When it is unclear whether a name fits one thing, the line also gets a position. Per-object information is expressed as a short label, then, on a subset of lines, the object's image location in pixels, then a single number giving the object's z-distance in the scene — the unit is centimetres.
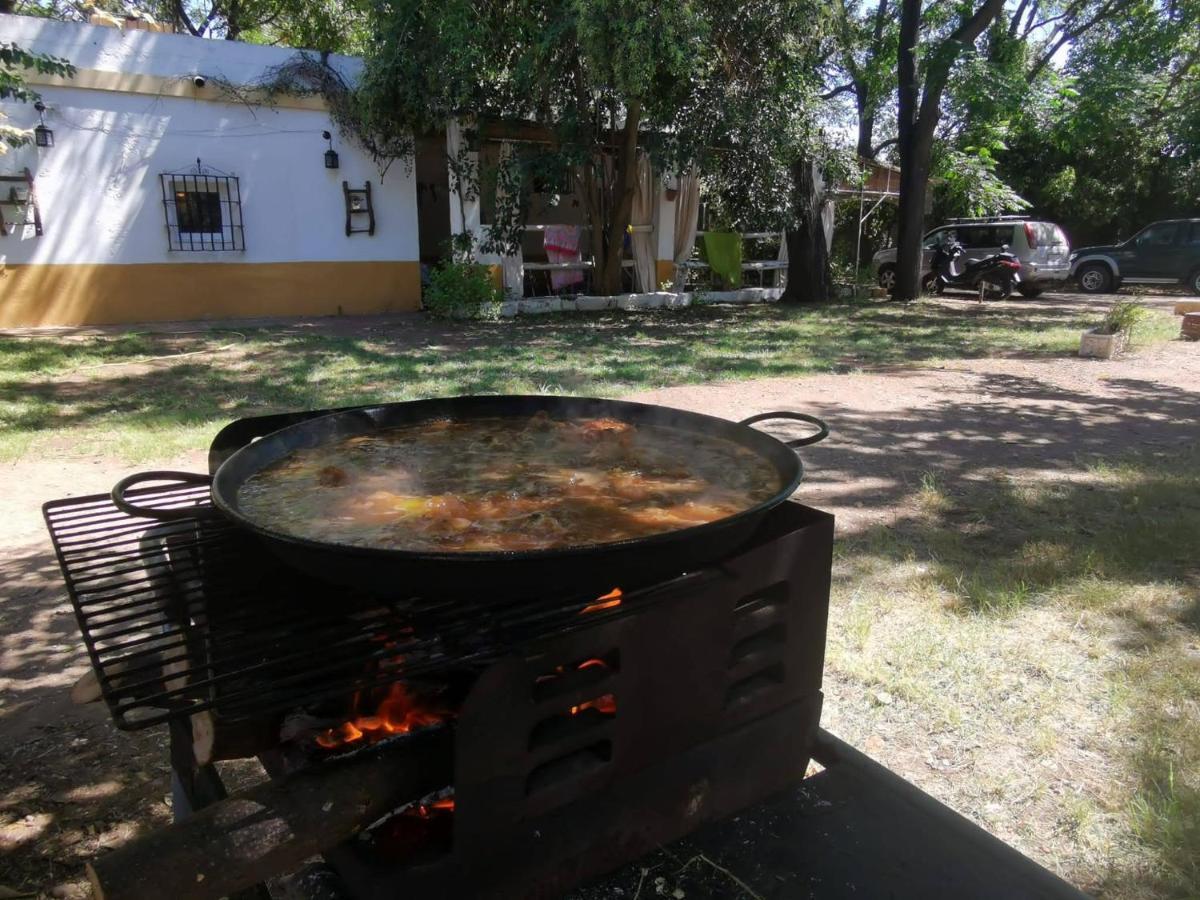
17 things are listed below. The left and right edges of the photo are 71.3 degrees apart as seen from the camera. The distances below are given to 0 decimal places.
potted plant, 967
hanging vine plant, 1131
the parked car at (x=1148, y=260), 1856
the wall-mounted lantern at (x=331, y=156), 1193
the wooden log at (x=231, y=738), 155
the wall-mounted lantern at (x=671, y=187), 1505
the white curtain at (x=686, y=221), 1541
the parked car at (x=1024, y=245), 1753
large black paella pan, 139
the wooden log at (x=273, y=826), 123
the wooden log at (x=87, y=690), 151
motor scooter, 1719
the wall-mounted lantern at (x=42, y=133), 1016
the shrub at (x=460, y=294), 1237
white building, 1039
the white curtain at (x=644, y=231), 1492
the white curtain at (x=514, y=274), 1369
